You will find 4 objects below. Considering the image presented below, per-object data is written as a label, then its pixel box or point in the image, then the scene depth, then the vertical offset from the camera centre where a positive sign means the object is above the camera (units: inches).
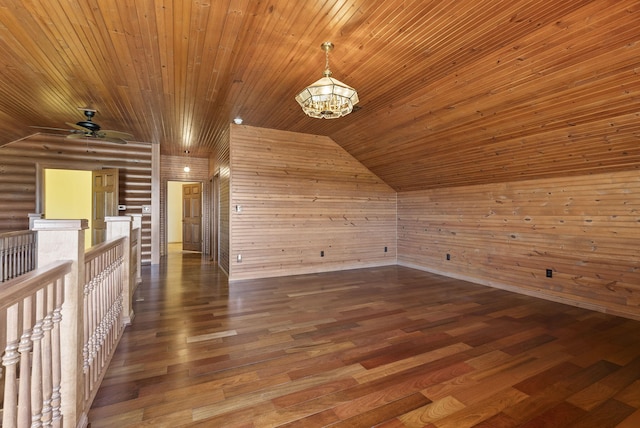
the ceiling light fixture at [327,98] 99.8 +41.2
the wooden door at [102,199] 232.7 +15.1
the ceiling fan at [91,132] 164.4 +48.5
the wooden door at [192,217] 345.4 +0.6
